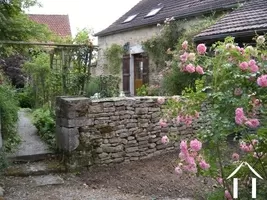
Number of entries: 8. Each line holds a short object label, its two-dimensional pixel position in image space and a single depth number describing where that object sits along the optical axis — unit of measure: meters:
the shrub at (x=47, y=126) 7.75
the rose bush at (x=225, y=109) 3.32
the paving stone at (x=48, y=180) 6.07
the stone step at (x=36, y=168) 6.37
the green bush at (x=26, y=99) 15.11
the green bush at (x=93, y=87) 10.56
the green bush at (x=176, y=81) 10.24
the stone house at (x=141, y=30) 13.66
